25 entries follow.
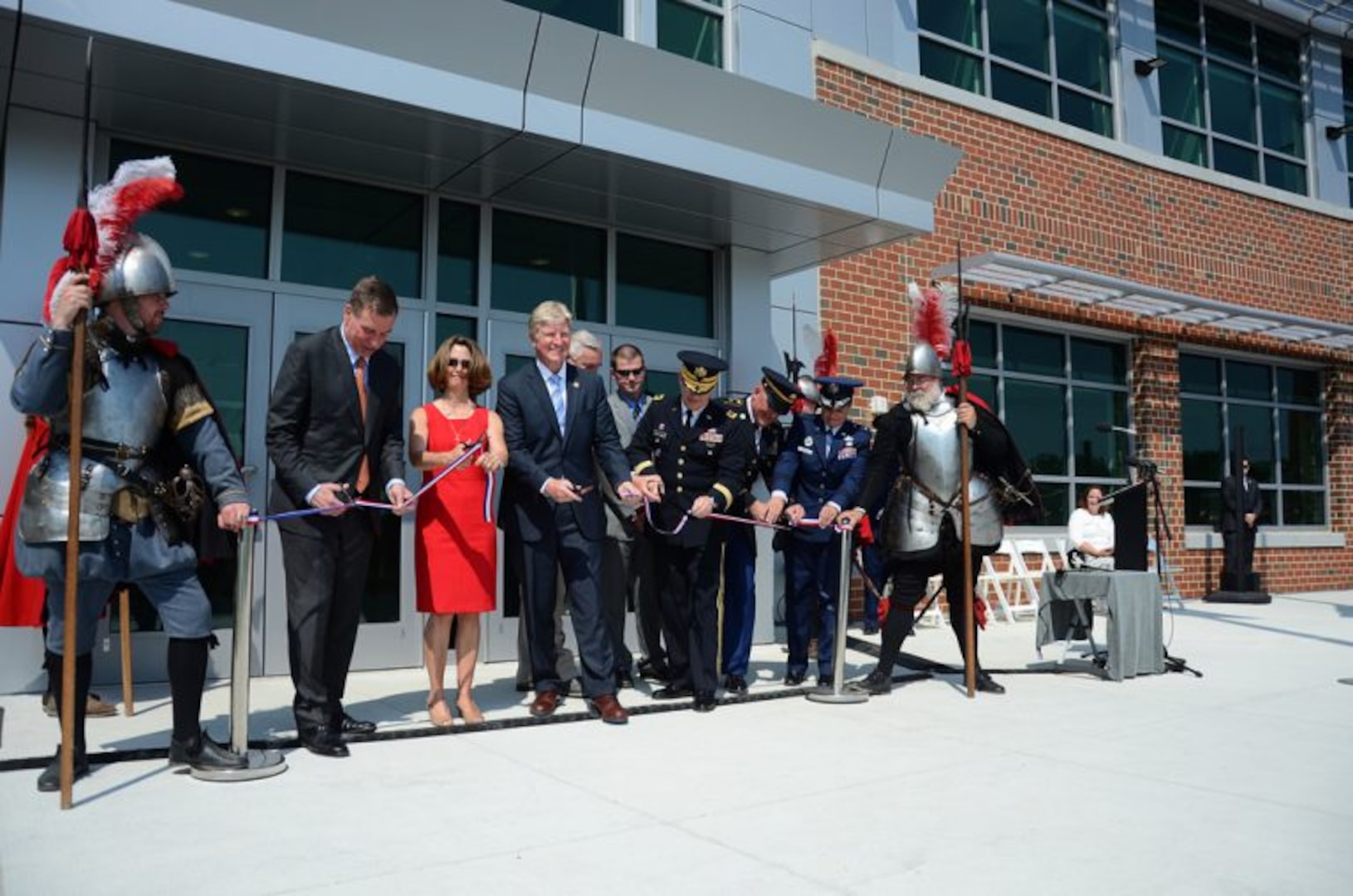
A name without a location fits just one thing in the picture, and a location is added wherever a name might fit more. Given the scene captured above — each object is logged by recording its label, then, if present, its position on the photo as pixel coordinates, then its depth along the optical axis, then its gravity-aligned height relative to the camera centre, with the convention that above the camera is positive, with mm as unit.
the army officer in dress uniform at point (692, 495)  5516 +126
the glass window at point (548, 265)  7805 +1946
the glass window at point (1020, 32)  11891 +5697
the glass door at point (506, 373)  7383 +1070
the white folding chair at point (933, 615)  10008 -922
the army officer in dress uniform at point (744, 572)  6086 -311
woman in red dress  5020 -5
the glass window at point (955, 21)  11281 +5507
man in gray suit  6082 -234
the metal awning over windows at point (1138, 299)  10570 +2548
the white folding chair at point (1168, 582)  12266 -702
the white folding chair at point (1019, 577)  10945 -595
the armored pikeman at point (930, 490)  6070 +181
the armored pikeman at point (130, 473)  3723 +156
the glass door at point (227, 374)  6449 +900
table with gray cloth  6668 -601
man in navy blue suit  5219 +31
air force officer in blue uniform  6449 +144
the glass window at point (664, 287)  8430 +1925
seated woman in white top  7770 -126
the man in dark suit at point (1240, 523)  12594 -4
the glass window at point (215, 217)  6508 +1913
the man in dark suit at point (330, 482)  4473 +149
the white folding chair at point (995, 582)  10617 -650
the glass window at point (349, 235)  6988 +1946
